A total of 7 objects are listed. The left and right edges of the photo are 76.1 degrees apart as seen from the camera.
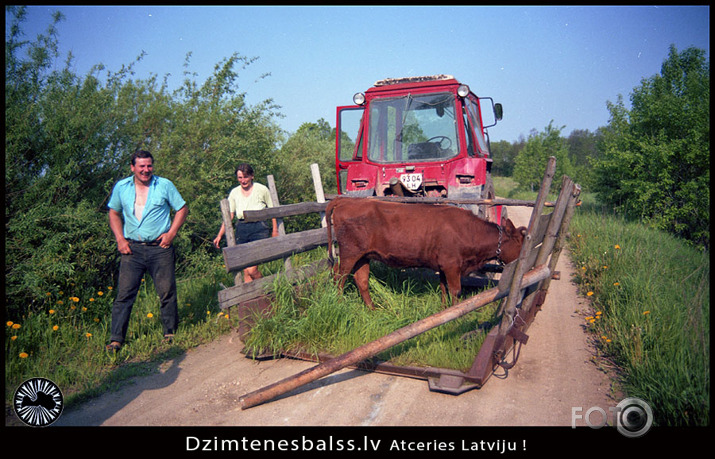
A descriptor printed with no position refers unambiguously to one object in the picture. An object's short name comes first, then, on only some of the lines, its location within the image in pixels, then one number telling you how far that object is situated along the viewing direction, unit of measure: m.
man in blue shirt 4.72
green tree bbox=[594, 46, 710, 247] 10.31
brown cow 5.13
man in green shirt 6.11
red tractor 6.58
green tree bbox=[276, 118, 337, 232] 10.95
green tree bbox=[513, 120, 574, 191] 29.08
